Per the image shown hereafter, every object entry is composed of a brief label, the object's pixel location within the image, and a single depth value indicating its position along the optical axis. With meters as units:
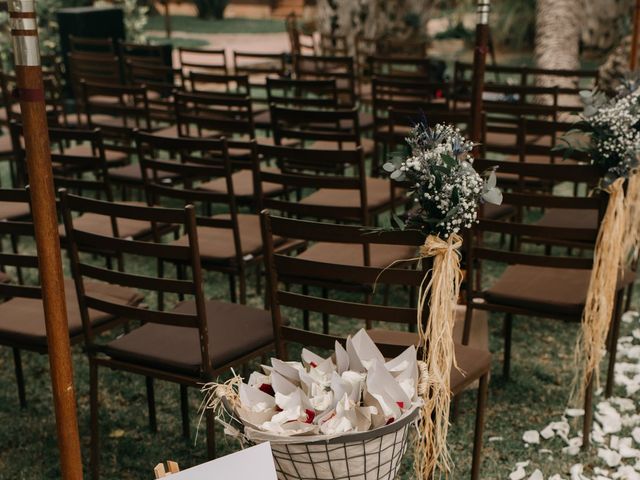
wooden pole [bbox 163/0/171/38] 18.56
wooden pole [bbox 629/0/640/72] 5.14
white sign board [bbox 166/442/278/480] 1.63
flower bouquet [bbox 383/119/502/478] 2.28
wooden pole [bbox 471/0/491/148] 3.41
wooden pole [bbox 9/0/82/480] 1.52
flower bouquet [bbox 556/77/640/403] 3.06
